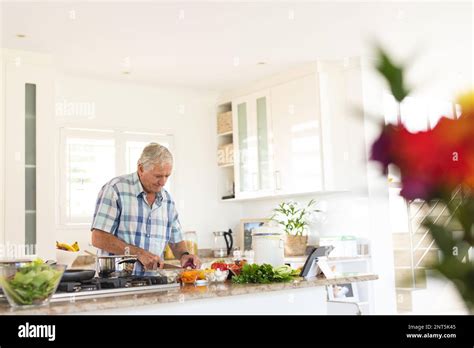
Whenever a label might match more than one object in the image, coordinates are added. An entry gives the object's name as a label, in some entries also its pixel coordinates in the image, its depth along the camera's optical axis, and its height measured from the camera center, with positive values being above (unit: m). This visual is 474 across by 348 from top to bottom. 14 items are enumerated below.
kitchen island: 1.96 -0.29
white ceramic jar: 2.71 -0.12
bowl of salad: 1.80 -0.18
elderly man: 3.07 +0.06
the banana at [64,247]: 4.96 -0.20
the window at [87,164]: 5.42 +0.56
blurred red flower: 0.29 +0.03
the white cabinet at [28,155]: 4.51 +0.55
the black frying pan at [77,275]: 2.30 -0.20
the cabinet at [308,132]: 5.13 +0.76
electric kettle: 6.00 -0.23
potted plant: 5.22 -0.04
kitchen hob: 2.14 -0.25
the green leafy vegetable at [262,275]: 2.52 -0.24
